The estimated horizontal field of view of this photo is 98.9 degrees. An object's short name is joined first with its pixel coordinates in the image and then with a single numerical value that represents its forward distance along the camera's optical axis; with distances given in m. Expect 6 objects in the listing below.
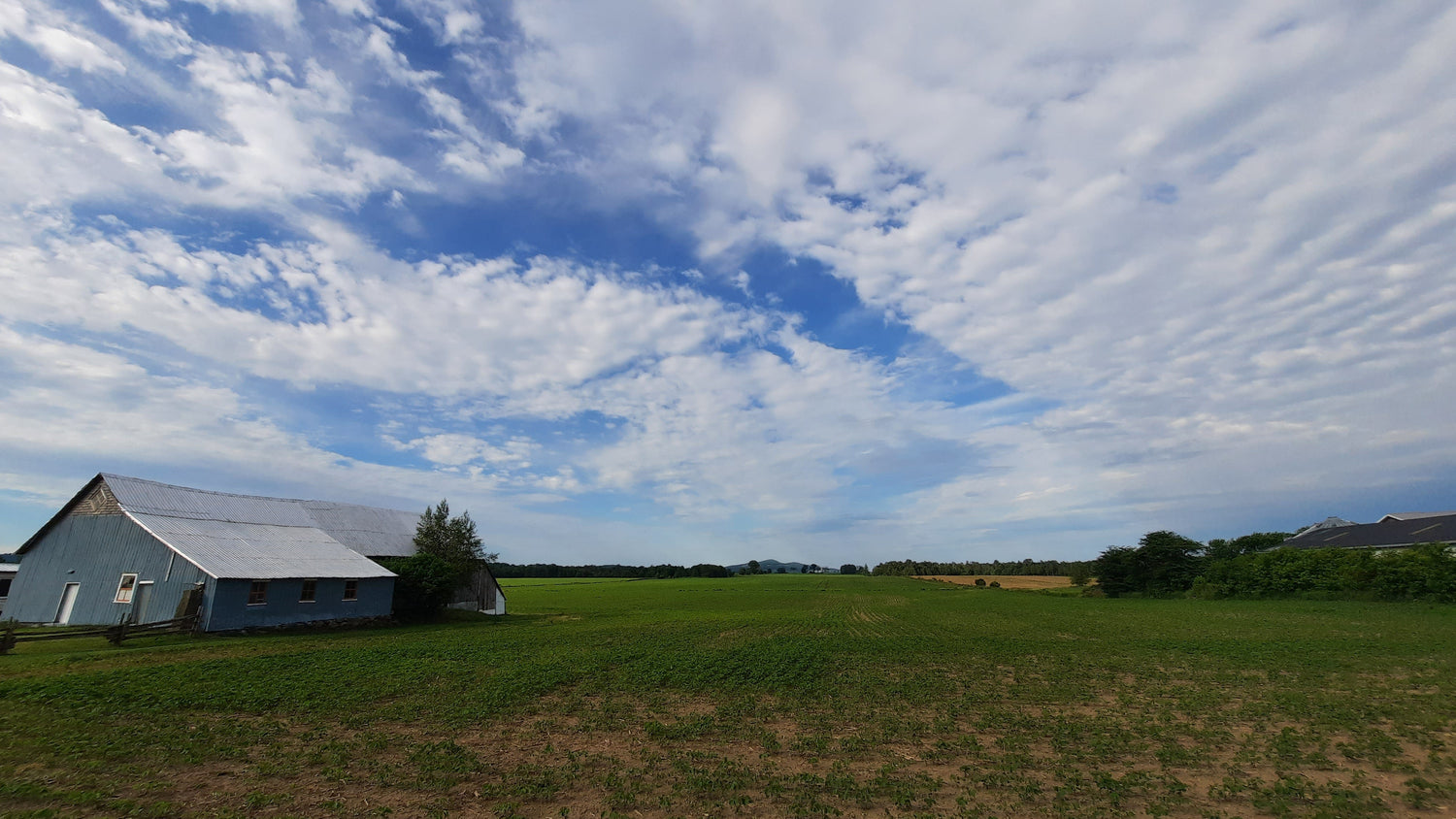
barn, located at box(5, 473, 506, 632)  28.91
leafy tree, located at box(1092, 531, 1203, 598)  69.81
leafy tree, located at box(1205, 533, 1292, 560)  87.69
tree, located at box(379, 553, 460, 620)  39.28
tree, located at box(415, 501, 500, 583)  48.25
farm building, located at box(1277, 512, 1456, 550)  63.00
